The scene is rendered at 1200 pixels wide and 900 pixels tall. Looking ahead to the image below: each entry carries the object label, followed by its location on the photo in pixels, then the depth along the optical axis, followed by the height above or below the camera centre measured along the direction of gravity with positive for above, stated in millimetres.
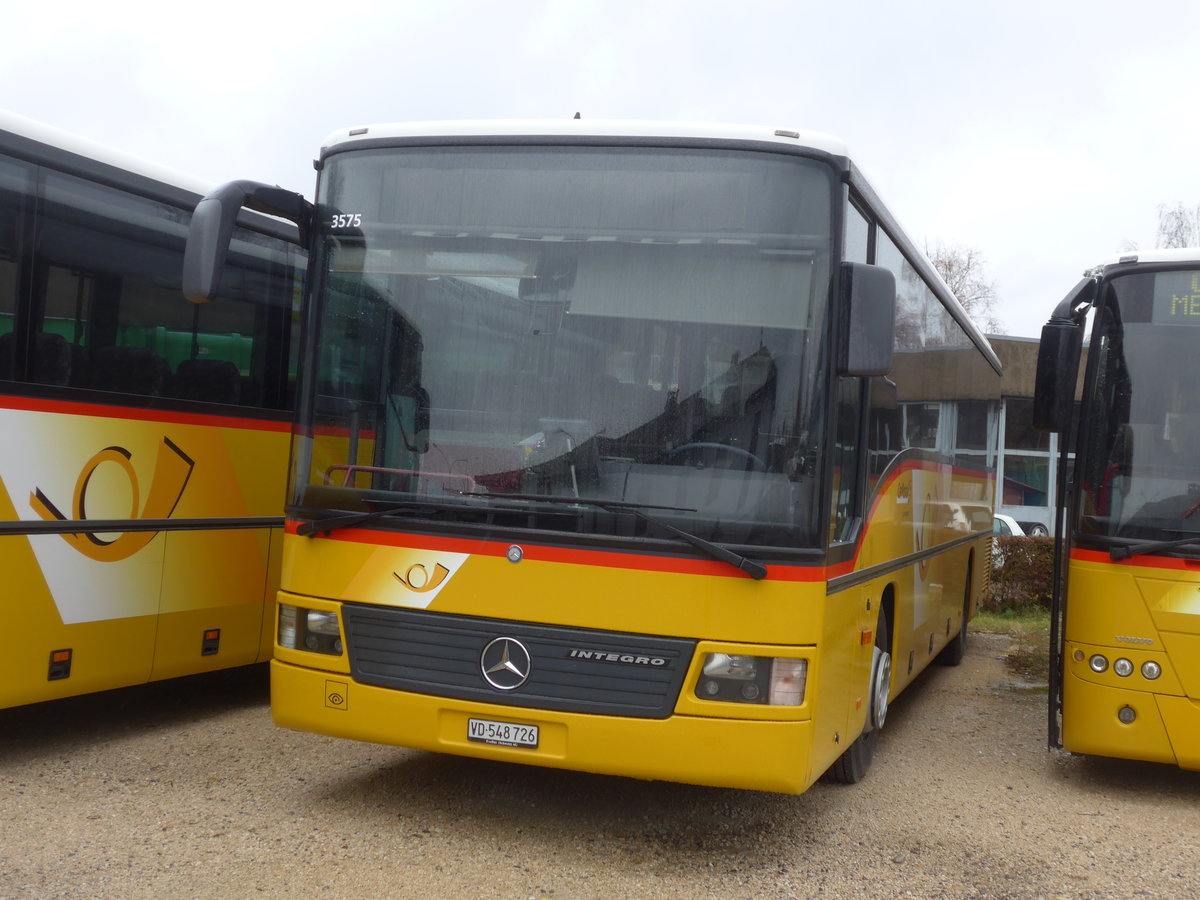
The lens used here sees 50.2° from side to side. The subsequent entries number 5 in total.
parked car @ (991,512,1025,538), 20484 -342
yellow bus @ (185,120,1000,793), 5156 +133
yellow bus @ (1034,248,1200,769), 6754 +10
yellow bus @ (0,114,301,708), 6492 +118
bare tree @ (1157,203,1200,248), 38188 +8549
